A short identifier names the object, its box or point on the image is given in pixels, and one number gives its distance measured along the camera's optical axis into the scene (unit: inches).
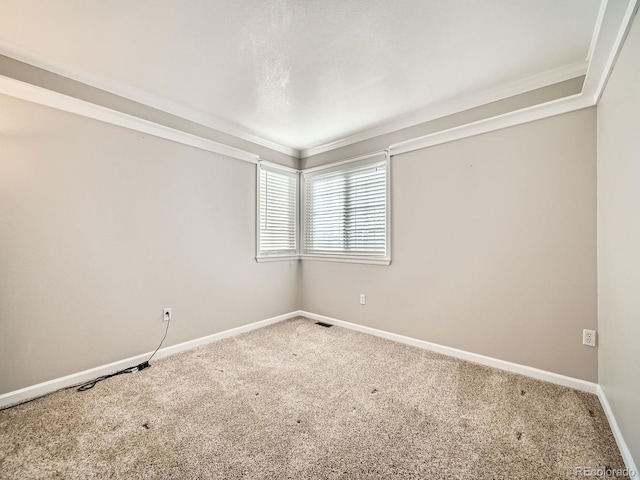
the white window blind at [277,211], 145.6
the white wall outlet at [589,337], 80.4
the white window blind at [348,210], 131.5
